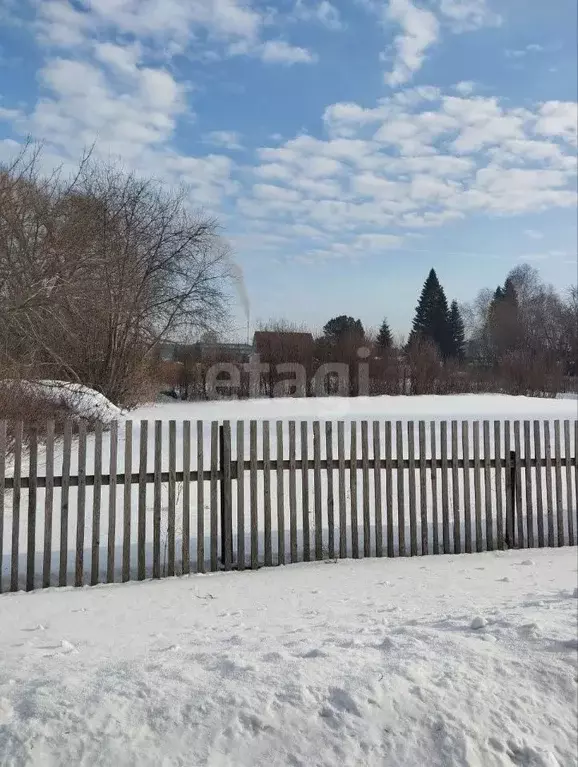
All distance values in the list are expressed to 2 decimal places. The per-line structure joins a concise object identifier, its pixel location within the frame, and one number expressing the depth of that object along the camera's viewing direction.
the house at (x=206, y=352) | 26.68
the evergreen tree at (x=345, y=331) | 35.19
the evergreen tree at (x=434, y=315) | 67.69
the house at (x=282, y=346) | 32.59
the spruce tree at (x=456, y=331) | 68.56
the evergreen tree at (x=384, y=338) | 37.88
